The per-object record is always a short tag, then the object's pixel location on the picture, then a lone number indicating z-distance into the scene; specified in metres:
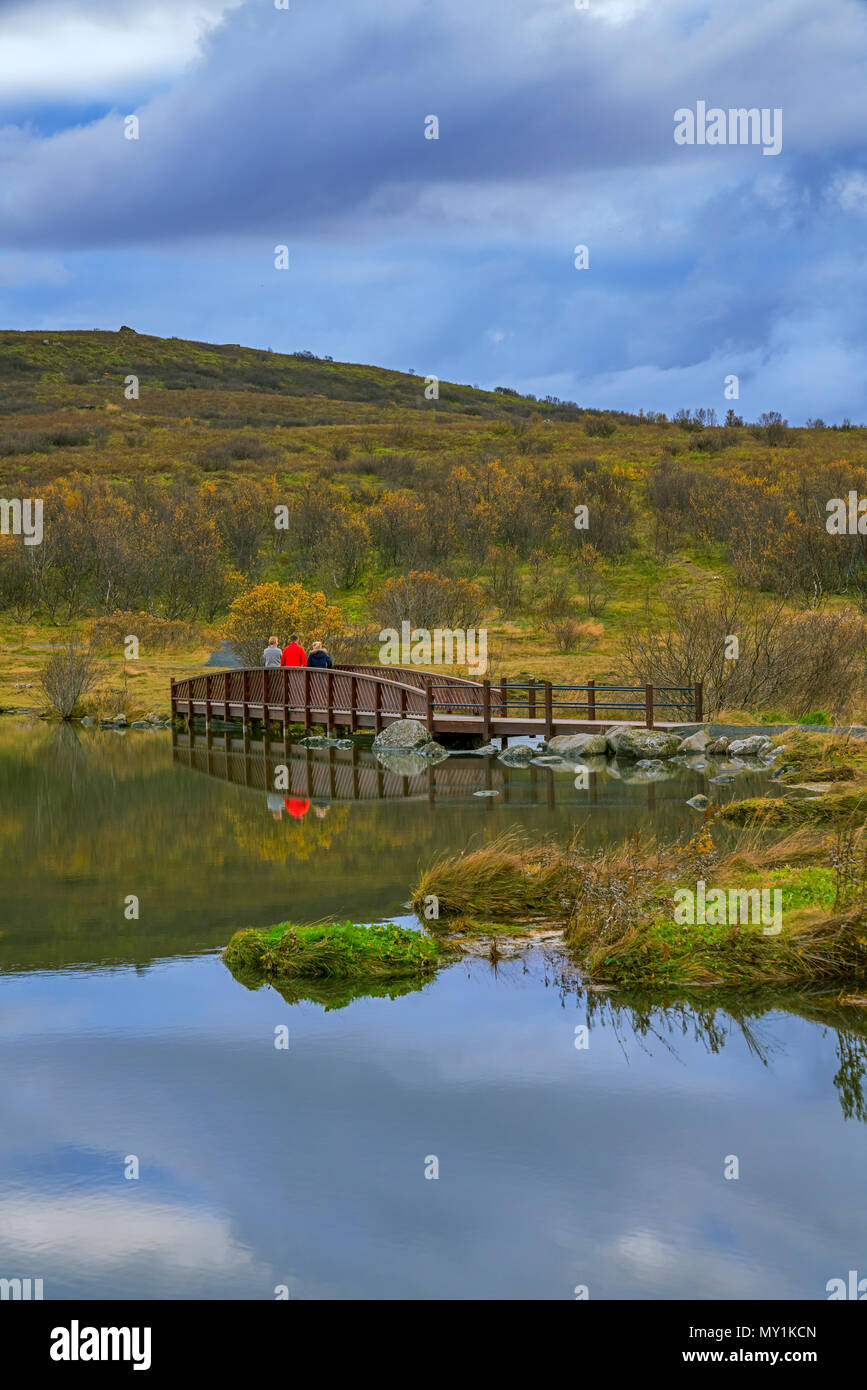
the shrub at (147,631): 40.03
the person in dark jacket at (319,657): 29.43
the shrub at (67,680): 32.34
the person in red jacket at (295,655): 30.23
